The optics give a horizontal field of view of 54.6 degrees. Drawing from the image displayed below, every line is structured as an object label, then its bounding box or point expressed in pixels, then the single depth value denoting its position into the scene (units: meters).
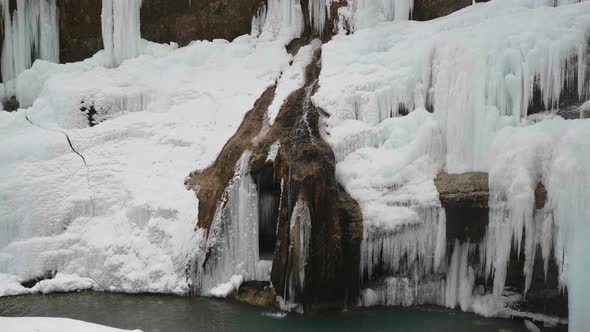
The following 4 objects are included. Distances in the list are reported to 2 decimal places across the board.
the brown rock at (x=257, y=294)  11.06
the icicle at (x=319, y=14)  15.74
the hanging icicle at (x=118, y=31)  17.25
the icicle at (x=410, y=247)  10.44
